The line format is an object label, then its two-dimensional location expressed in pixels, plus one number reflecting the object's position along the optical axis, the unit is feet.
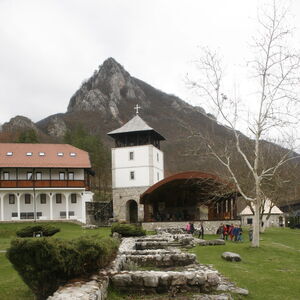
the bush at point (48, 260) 23.07
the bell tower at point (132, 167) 143.95
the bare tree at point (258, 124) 62.03
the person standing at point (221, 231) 84.77
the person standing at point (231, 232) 83.36
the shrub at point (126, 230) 74.23
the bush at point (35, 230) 78.65
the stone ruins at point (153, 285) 21.89
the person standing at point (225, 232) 84.84
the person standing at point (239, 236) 80.69
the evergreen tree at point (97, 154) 185.37
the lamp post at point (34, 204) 132.57
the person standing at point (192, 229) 91.96
